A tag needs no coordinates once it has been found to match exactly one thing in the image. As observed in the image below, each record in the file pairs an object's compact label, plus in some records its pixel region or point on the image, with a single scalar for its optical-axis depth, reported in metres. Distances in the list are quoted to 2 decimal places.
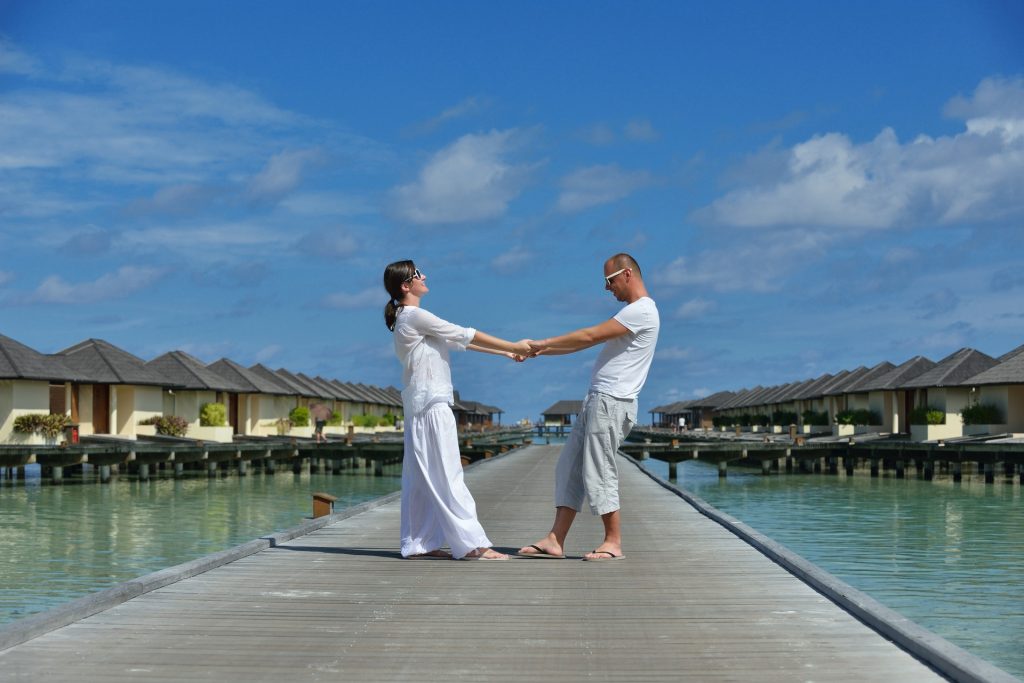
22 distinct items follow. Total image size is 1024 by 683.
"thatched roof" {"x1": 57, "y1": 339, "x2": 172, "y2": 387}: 37.03
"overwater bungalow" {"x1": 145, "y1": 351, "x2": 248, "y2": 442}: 43.44
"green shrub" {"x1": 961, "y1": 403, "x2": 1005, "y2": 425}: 39.28
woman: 7.02
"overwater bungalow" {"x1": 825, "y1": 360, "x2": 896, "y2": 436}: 53.38
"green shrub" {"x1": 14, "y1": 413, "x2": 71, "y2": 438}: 32.91
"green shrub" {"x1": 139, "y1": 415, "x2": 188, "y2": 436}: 41.81
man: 6.88
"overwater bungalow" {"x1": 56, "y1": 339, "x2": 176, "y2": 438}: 37.44
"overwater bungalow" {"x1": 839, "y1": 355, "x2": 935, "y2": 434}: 47.49
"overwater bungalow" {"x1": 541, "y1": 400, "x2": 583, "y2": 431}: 127.38
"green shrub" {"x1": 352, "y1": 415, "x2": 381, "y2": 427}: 74.31
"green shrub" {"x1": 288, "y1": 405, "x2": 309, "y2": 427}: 57.25
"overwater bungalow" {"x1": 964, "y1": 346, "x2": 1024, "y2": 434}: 37.59
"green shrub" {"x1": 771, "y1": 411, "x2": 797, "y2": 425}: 72.70
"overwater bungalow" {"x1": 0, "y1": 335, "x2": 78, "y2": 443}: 32.16
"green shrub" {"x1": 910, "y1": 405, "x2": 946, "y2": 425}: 42.19
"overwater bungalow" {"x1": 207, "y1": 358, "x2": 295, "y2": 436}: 49.94
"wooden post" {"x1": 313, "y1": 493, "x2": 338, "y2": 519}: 10.05
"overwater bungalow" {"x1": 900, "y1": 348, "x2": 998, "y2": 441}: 41.41
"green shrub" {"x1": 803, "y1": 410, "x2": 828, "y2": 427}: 64.82
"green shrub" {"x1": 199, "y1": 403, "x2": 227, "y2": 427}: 45.81
